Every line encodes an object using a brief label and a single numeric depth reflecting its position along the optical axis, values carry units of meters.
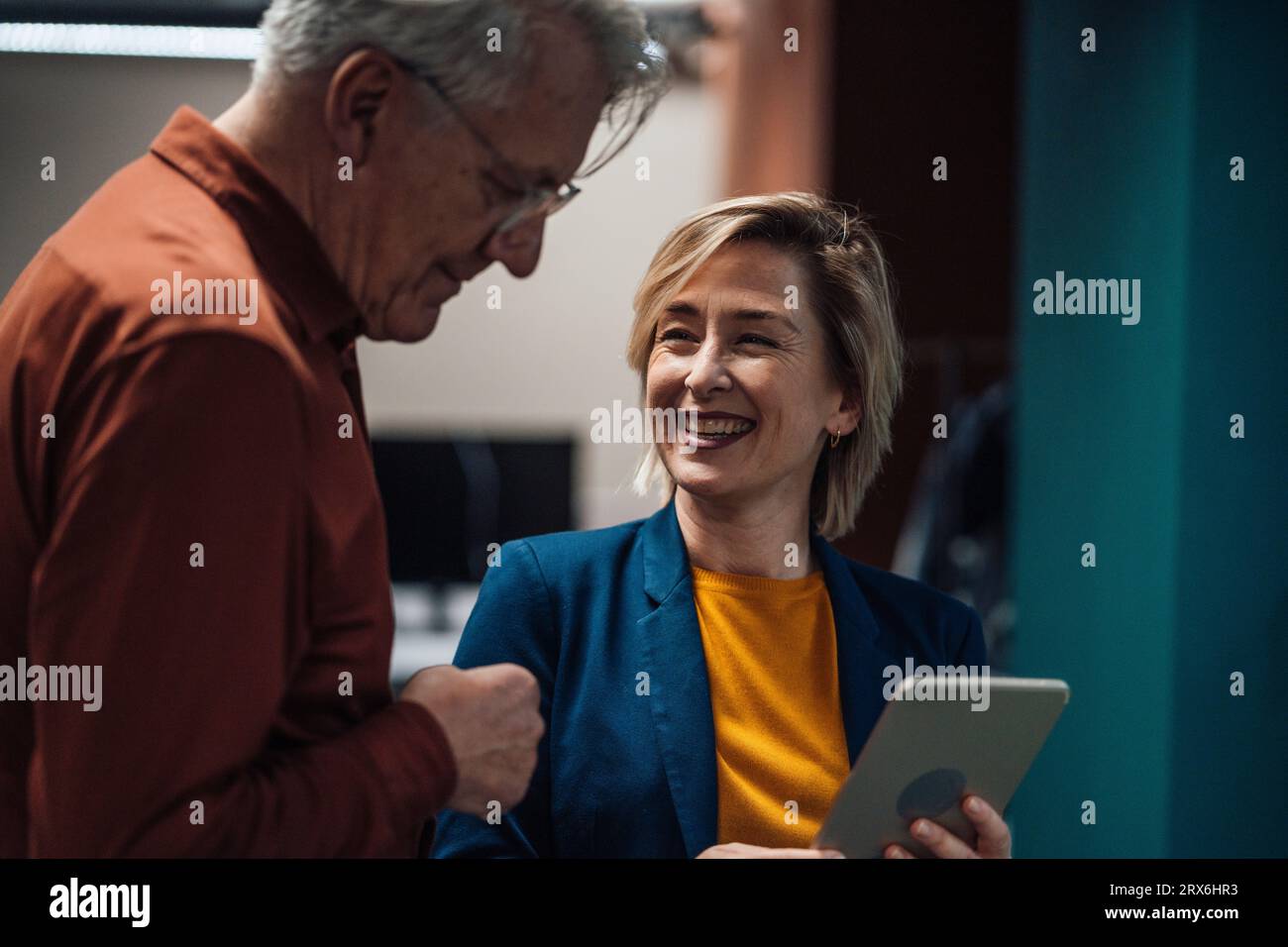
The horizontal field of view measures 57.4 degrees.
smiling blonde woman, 1.25
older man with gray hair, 0.78
